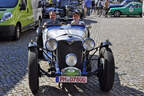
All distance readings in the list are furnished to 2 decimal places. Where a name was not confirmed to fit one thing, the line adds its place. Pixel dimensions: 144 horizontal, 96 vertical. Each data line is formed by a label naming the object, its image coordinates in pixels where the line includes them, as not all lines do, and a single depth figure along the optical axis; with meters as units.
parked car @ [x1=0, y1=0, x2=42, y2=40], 9.75
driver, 6.64
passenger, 6.55
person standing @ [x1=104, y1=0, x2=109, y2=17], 22.12
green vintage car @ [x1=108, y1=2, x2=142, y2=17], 21.34
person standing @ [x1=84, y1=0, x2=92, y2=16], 21.65
